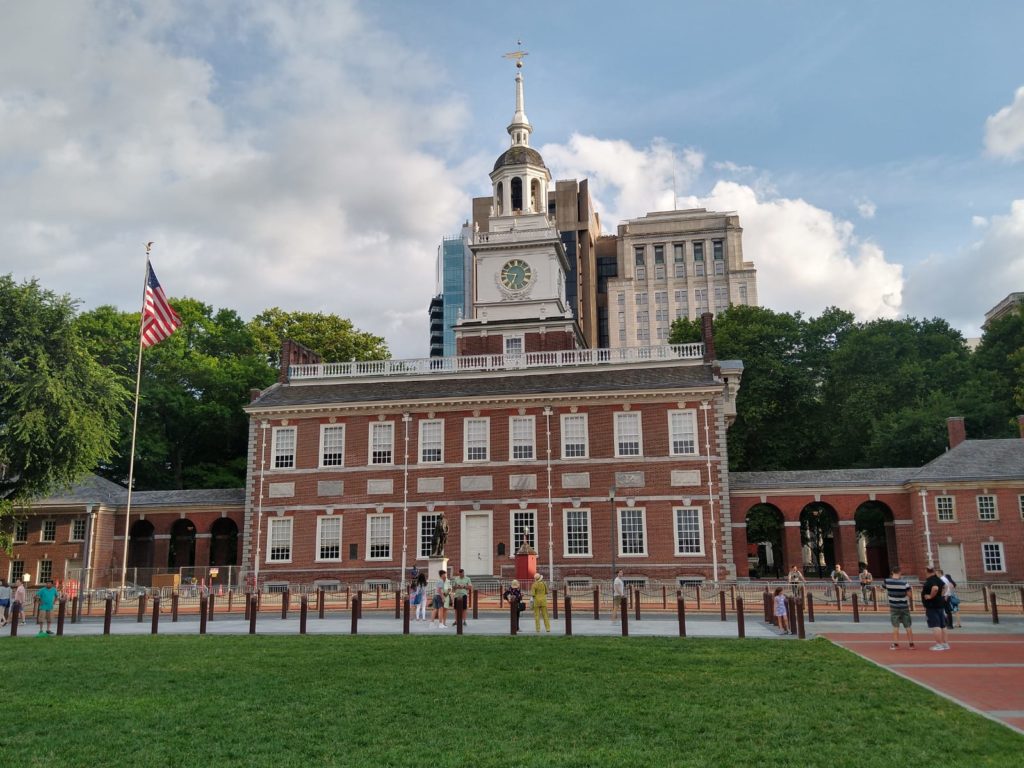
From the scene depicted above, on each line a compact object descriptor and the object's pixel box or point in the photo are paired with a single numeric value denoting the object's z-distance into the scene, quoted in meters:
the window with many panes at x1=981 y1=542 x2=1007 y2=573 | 38.41
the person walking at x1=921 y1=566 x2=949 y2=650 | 17.55
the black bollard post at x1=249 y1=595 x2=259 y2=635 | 20.77
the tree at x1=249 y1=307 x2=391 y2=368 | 64.69
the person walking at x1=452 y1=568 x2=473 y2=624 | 21.30
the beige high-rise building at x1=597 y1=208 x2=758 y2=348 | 128.38
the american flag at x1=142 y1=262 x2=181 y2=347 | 35.59
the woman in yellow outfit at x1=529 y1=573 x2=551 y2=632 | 21.03
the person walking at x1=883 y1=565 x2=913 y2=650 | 17.58
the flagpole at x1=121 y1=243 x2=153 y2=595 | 35.34
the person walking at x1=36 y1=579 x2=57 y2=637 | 23.20
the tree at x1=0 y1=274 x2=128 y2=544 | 32.94
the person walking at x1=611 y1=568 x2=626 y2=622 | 29.03
